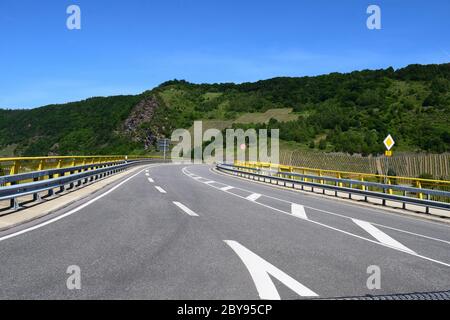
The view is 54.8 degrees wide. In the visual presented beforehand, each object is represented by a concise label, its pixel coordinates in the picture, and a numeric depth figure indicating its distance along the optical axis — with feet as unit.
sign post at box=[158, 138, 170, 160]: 270.26
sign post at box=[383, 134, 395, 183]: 63.34
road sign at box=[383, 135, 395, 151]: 63.41
